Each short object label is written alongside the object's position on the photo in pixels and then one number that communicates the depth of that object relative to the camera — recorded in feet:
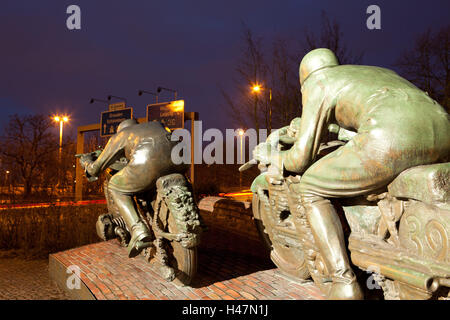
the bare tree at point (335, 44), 28.55
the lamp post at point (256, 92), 31.42
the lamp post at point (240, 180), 62.24
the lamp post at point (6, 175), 44.09
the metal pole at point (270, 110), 30.07
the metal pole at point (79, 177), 38.17
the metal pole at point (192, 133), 35.58
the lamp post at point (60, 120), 59.31
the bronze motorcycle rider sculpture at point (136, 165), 12.21
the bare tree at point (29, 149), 55.67
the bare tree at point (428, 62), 40.50
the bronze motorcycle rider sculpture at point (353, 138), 7.02
